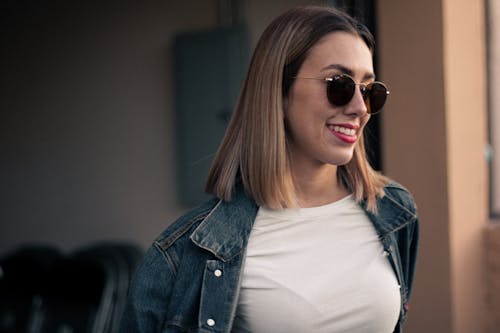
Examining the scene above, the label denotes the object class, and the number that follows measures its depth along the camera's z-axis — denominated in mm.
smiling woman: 1619
